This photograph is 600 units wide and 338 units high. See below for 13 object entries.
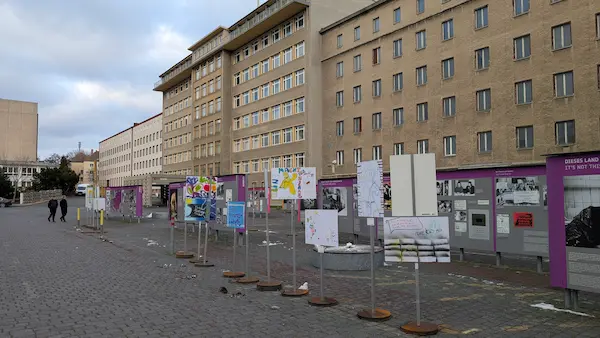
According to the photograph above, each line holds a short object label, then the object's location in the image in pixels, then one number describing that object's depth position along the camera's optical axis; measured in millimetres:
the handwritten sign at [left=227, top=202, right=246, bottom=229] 11820
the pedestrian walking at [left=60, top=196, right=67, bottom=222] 35250
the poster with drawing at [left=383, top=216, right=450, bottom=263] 6957
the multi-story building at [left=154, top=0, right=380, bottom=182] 56625
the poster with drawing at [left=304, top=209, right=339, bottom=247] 8656
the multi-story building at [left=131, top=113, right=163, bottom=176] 103562
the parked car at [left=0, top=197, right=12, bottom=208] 68938
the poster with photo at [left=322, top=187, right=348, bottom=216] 18752
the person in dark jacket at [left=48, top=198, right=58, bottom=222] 36188
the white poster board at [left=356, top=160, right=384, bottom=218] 7660
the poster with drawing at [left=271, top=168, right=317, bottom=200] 10367
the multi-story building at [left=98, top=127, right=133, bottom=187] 120438
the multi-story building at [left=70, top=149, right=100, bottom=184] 158625
